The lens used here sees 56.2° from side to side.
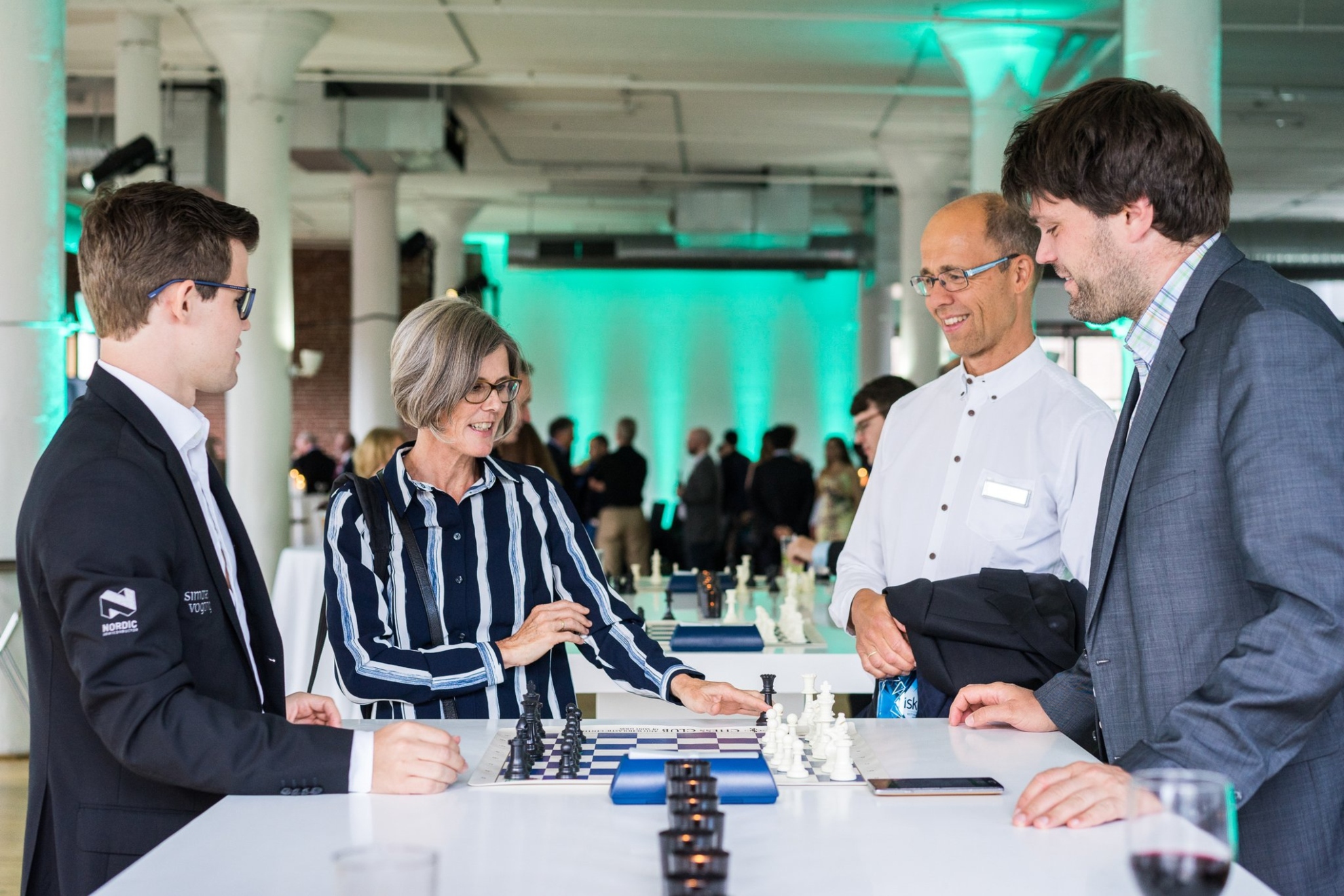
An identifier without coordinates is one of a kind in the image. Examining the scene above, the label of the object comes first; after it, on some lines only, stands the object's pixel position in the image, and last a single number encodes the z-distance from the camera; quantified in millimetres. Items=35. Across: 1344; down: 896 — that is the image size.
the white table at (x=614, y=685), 3244
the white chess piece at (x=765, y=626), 3551
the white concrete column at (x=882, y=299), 14266
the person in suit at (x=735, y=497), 11820
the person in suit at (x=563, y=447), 9602
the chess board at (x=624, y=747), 1631
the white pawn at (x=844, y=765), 1629
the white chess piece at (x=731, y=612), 3943
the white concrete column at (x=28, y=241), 4852
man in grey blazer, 1403
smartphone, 1512
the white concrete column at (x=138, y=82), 8461
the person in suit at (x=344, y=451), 12059
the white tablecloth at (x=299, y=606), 4648
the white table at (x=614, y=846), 1203
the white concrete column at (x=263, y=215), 8367
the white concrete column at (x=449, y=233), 14906
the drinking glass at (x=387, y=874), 884
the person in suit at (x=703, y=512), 11383
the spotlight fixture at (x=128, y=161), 7699
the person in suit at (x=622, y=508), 10094
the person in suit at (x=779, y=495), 9812
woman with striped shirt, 2109
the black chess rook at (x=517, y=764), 1621
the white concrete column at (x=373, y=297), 12289
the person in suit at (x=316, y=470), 13047
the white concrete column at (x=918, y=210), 11273
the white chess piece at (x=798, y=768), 1643
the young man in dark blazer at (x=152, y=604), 1452
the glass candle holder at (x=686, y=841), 1107
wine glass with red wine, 940
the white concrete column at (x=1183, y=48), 5613
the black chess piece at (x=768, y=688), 2102
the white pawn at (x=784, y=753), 1697
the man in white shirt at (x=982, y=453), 2430
